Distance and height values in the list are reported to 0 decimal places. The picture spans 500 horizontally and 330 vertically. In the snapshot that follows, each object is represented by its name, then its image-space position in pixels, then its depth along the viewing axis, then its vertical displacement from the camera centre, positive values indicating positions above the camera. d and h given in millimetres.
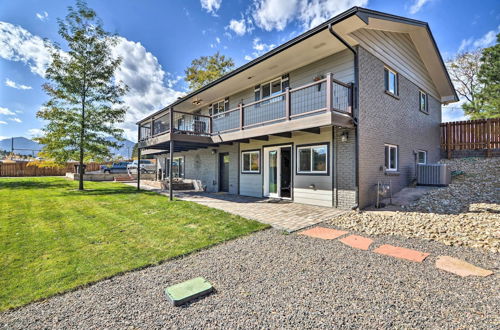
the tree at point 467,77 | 22422 +9022
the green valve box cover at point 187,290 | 2861 -1616
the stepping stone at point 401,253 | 4011 -1567
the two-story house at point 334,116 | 7758 +2112
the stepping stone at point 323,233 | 5246 -1555
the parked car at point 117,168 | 28200 -112
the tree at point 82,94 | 12672 +4196
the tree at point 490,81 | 19703 +7563
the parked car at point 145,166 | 27259 +127
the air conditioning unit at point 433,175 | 9867 -371
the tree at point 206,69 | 28231 +12153
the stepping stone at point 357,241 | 4617 -1568
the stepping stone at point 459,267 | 3414 -1561
